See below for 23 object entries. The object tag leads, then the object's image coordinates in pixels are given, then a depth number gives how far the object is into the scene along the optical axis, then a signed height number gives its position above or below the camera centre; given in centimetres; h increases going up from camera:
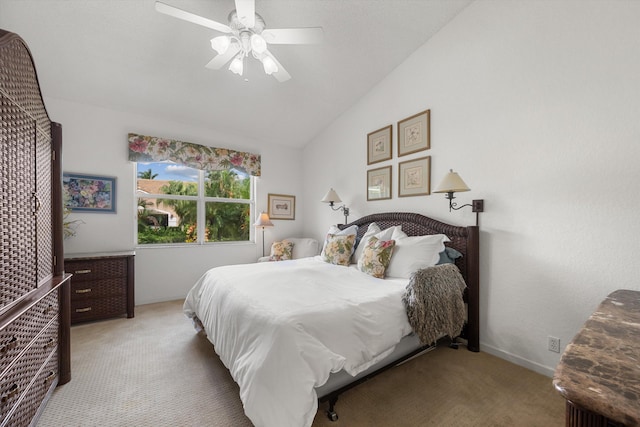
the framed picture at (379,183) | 323 +37
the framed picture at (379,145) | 321 +84
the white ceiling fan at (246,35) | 176 +130
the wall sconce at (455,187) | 224 +23
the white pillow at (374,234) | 278 -24
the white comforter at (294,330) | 122 -67
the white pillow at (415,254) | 228 -37
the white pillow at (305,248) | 410 -56
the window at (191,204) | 361 +10
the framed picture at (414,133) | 279 +87
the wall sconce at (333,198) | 372 +20
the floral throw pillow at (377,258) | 238 -42
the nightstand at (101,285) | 277 -82
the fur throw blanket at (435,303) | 181 -65
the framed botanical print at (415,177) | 279 +39
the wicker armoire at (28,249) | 114 -21
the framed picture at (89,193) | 304 +21
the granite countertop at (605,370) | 46 -34
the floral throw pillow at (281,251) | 400 -60
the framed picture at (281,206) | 448 +10
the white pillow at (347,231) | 315 -24
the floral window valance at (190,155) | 339 +80
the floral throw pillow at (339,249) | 288 -42
